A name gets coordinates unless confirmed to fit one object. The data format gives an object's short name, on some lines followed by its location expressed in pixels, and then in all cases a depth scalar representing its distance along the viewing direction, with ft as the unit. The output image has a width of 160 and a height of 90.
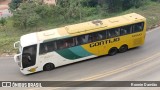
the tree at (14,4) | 145.64
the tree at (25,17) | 104.22
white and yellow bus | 67.87
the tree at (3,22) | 114.16
